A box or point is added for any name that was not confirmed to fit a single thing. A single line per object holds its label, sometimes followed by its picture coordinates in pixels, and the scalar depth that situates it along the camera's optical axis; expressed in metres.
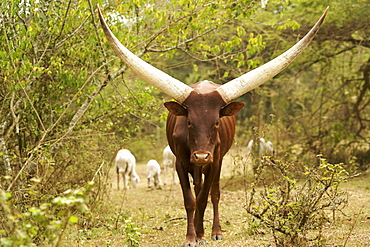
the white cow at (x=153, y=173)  12.75
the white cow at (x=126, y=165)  12.50
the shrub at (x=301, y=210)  4.25
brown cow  4.76
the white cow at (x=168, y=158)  13.31
